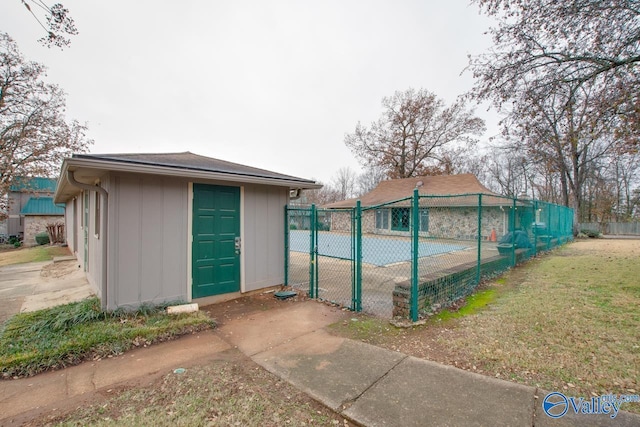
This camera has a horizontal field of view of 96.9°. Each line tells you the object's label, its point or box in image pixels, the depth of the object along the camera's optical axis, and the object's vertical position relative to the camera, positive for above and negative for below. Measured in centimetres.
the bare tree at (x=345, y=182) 4644 +513
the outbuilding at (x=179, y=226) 420 -25
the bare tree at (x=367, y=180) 3511 +468
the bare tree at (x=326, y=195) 4166 +278
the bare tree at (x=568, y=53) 524 +336
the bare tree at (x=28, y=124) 1462 +498
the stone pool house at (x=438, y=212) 1672 +5
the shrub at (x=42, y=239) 1892 -182
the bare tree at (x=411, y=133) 2392 +705
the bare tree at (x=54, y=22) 250 +180
